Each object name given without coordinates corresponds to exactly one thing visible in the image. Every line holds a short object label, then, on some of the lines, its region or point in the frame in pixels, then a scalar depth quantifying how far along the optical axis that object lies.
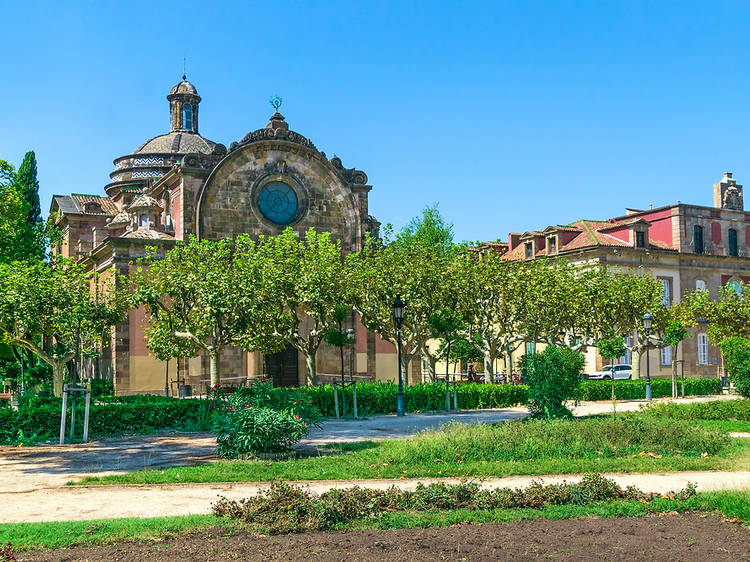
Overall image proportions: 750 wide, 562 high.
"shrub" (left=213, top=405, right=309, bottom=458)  16.09
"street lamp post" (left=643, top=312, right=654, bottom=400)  34.44
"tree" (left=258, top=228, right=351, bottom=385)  31.62
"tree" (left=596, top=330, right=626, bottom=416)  35.72
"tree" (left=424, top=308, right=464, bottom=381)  31.72
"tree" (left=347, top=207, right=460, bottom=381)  34.22
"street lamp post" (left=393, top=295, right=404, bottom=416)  27.91
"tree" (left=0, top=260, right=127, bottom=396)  25.27
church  37.69
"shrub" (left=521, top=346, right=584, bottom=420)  21.38
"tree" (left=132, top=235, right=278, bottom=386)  30.05
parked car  47.20
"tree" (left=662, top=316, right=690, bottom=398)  37.81
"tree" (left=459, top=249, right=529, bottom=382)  36.53
